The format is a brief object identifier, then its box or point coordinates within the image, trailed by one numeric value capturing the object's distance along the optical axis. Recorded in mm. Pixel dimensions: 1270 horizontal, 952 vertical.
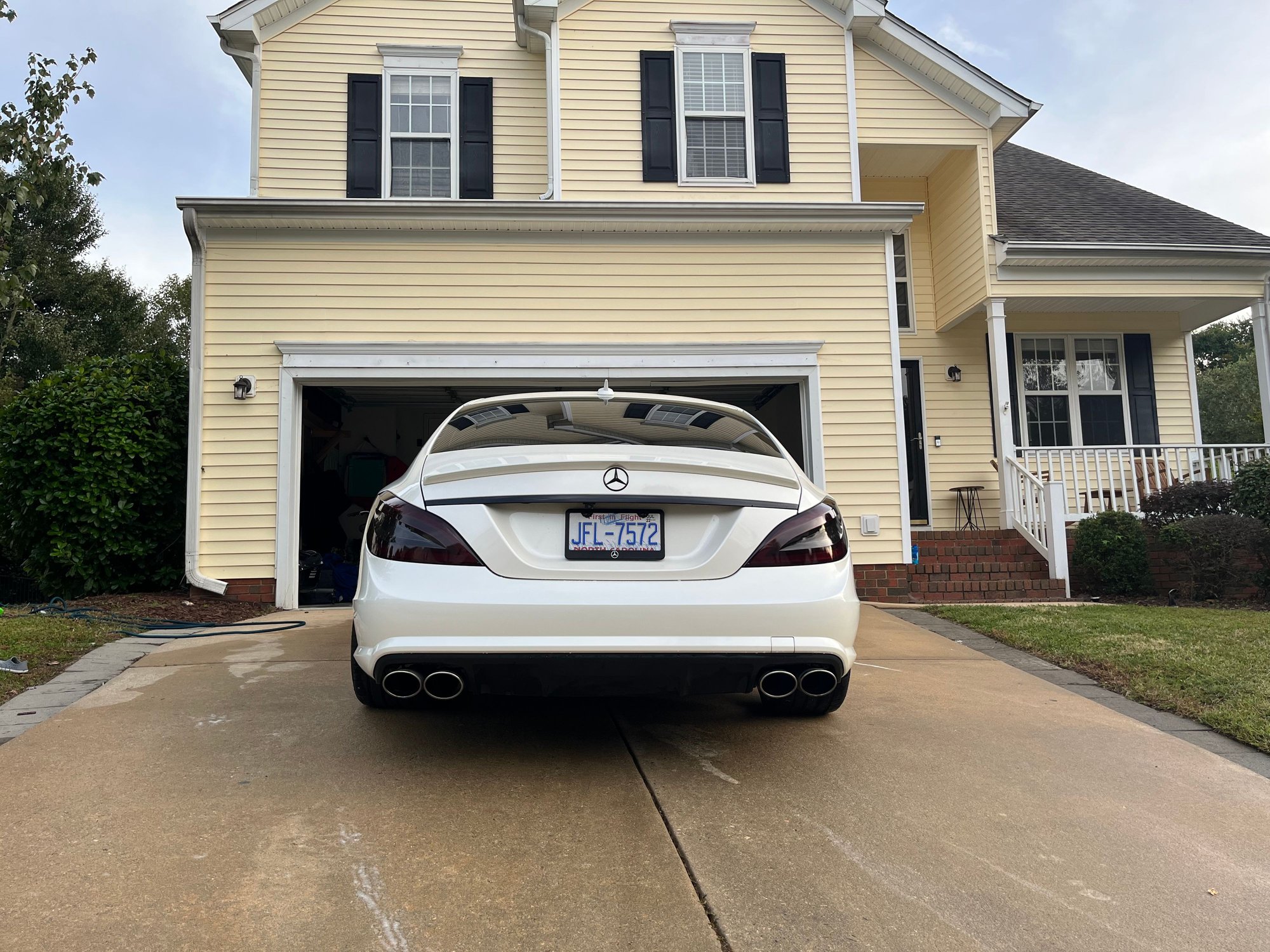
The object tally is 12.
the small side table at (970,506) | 10938
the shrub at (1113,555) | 8398
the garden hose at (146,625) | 6113
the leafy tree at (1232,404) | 33469
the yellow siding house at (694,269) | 8234
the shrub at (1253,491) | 8414
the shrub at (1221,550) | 7988
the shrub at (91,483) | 7539
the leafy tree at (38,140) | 5727
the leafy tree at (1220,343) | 44312
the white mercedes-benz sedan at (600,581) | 2535
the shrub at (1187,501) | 8789
